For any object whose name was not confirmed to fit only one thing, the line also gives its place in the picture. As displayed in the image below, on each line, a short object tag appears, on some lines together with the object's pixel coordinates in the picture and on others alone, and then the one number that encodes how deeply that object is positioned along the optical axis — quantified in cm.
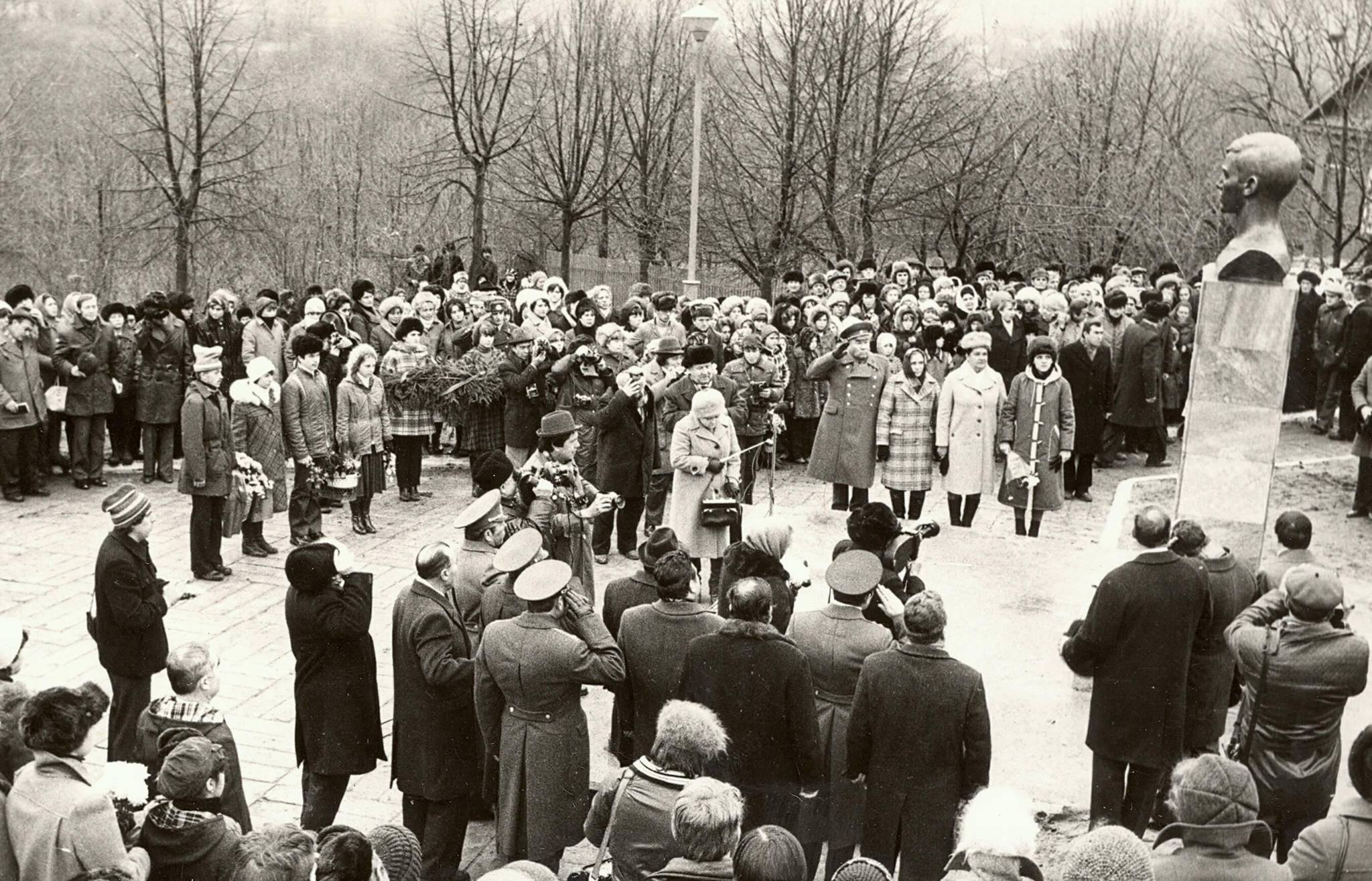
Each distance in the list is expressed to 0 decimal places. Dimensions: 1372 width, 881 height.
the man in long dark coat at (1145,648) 644
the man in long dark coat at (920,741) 544
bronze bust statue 825
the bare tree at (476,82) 2516
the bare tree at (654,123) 2755
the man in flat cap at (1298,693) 577
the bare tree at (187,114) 2203
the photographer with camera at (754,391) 1284
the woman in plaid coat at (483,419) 1327
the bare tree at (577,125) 2658
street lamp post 1644
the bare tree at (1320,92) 2116
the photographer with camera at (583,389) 1213
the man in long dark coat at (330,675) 630
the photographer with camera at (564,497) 871
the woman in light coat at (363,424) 1191
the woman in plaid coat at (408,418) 1305
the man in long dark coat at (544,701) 582
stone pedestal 834
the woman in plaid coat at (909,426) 1177
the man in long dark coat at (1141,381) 1449
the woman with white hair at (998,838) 412
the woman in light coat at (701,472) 1017
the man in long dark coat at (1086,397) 1384
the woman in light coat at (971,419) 1155
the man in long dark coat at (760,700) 564
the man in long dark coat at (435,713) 621
